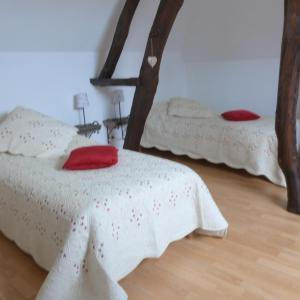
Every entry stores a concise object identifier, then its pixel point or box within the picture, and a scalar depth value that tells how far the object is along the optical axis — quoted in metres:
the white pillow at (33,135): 2.54
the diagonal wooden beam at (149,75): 3.11
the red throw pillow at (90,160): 2.12
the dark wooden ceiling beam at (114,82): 3.39
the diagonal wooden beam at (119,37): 3.50
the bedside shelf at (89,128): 3.69
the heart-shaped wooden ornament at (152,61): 3.20
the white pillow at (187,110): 4.00
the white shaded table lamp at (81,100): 3.62
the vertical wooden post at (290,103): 2.23
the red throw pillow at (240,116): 3.70
